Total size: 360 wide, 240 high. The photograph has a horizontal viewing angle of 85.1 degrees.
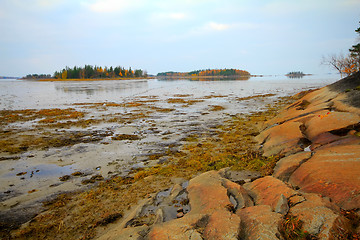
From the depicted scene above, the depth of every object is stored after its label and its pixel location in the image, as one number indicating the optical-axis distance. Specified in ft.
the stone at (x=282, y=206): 15.33
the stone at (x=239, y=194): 17.98
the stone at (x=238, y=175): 25.64
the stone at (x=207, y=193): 17.72
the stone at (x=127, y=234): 14.97
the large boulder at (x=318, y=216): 12.64
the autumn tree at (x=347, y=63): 151.12
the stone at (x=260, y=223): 13.11
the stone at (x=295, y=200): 16.08
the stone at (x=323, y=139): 28.32
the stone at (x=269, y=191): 17.07
